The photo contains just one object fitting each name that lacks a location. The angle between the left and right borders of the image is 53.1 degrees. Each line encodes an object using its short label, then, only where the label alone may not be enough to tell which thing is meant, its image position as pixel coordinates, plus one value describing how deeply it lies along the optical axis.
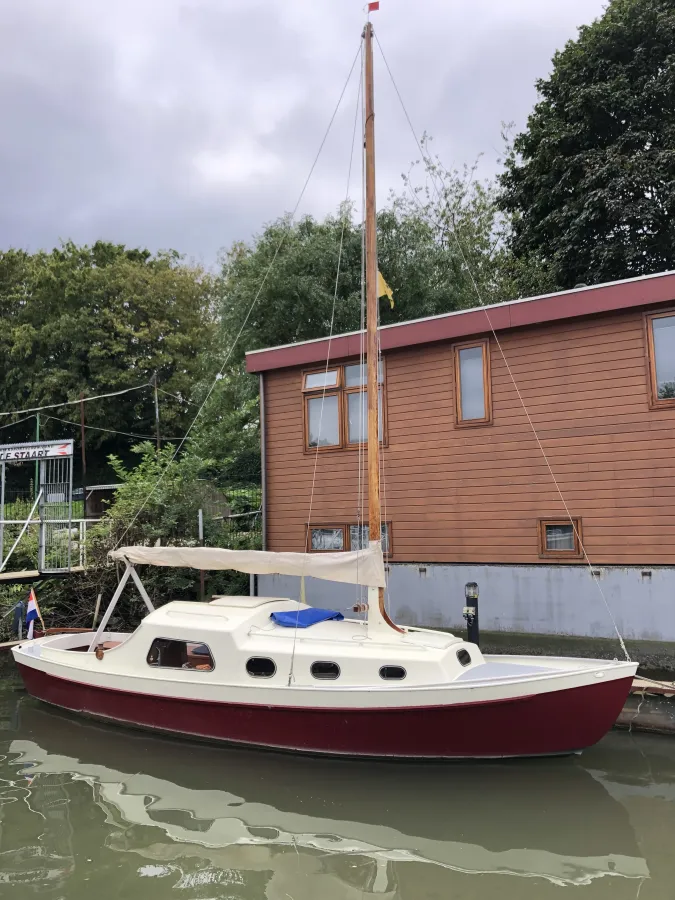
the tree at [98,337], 33.81
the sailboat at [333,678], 7.26
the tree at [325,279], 23.58
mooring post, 9.72
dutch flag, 11.92
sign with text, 12.23
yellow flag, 9.48
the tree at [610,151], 19.69
